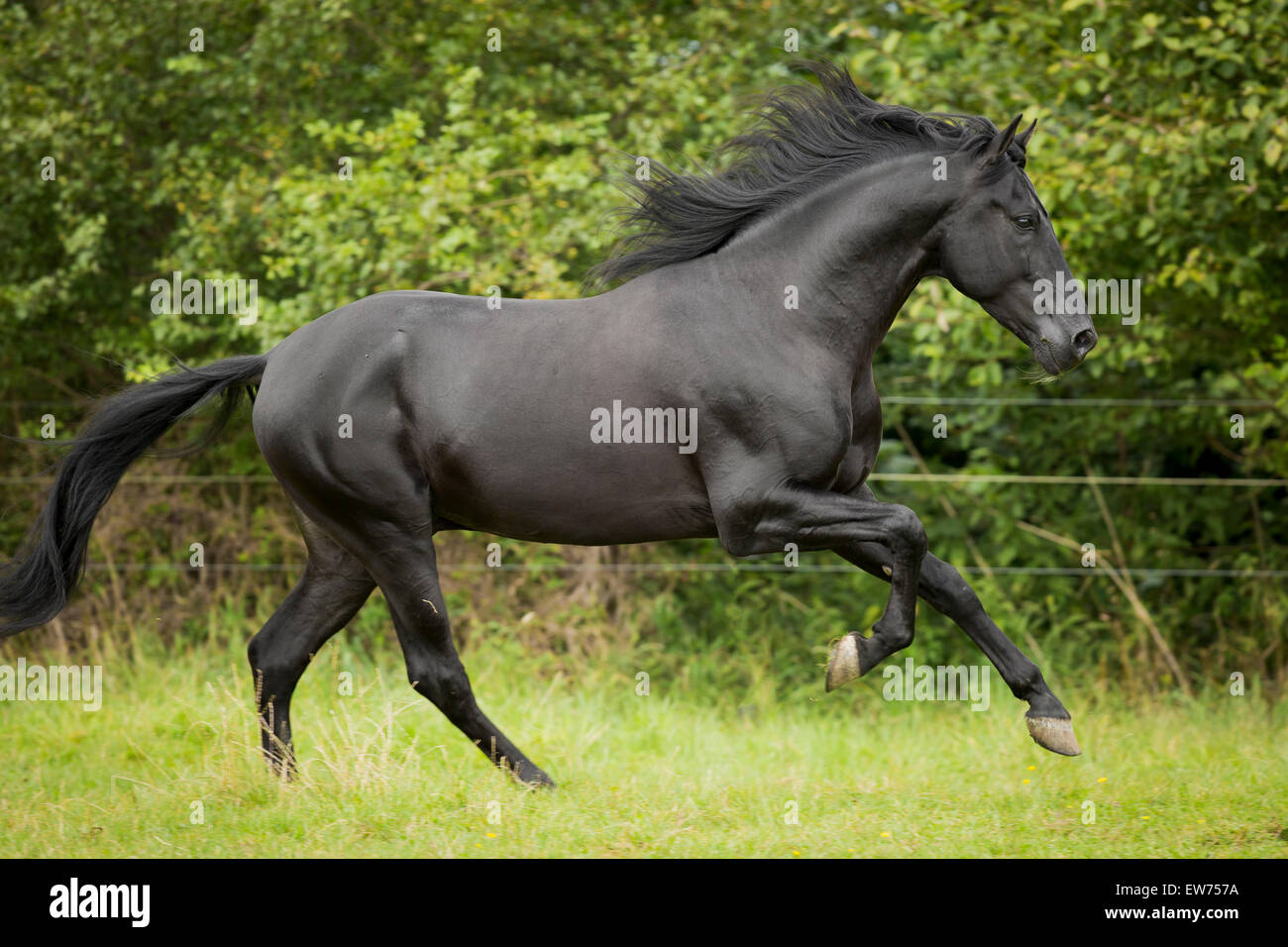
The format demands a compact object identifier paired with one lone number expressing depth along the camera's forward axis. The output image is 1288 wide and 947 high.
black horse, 8.42
